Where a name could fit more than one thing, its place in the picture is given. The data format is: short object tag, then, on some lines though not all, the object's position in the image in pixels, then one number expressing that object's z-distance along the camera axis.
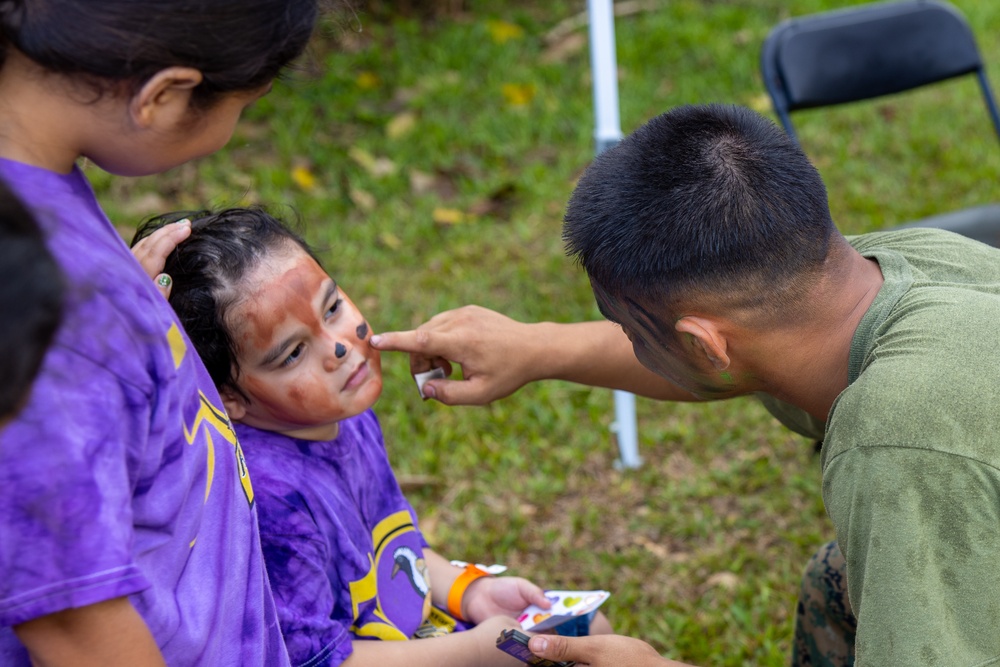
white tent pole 3.08
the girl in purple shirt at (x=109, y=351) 1.05
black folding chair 3.82
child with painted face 1.74
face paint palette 2.00
